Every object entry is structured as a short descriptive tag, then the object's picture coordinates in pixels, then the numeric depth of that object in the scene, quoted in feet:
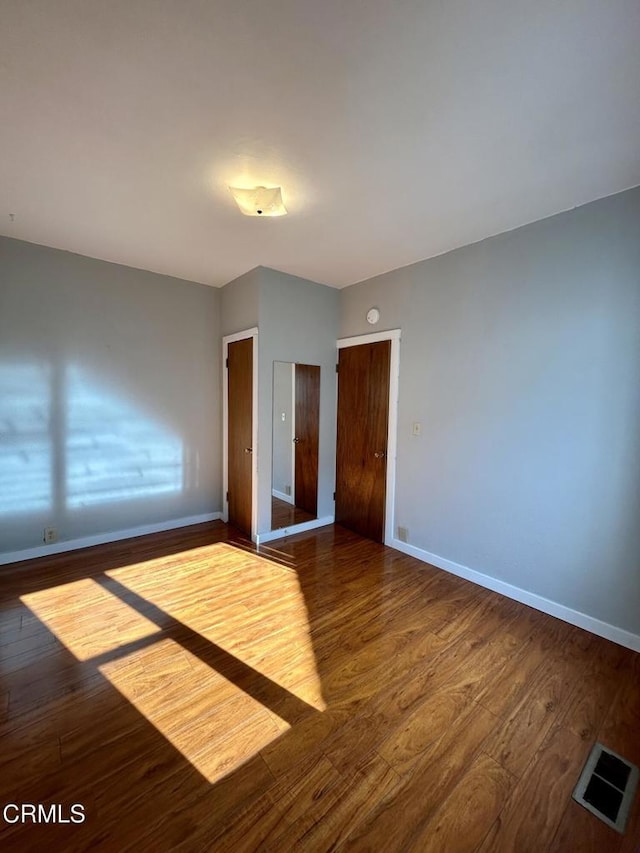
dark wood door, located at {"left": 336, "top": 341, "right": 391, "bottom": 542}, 11.05
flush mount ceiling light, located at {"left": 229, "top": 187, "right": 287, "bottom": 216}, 6.31
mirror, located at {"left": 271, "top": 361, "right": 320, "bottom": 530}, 12.34
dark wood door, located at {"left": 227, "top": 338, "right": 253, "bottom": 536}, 11.14
